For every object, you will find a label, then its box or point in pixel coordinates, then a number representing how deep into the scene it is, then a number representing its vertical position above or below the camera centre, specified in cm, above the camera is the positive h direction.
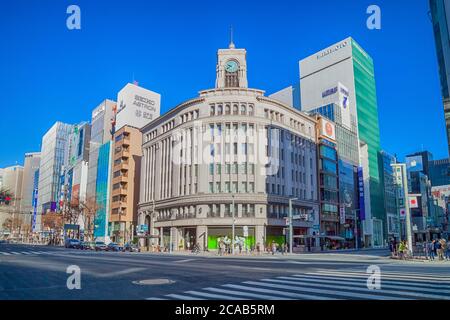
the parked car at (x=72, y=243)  6103 -340
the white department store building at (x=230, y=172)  5619 +865
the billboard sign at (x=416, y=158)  14685 +2874
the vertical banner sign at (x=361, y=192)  8585 +734
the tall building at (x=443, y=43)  3547 +1845
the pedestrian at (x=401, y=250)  3064 -239
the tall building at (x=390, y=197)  10569 +774
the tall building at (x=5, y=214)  18138 +515
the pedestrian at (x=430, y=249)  3018 -232
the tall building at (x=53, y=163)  15625 +2713
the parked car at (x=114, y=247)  5662 -370
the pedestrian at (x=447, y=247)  3424 -240
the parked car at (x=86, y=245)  5905 -355
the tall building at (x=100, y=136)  10511 +2652
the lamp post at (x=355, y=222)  8119 +11
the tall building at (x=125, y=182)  8381 +986
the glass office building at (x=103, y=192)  9175 +837
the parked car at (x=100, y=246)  5609 -353
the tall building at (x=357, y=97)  9462 +3530
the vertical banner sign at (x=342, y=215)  7475 +157
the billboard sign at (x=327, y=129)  7544 +2018
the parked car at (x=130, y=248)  5716 -390
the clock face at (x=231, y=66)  7131 +3117
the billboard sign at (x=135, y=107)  9470 +3176
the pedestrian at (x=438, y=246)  2923 -217
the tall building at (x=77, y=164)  11738 +2143
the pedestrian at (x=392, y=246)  3453 -230
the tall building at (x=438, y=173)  17800 +2463
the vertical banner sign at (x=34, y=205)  15523 +883
